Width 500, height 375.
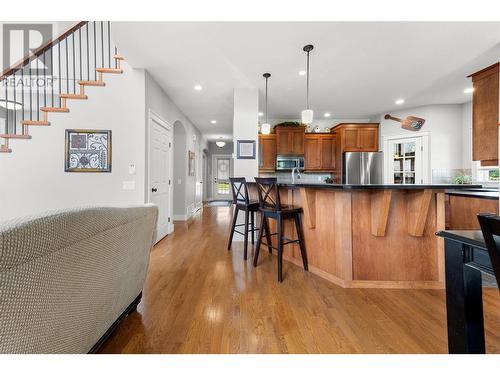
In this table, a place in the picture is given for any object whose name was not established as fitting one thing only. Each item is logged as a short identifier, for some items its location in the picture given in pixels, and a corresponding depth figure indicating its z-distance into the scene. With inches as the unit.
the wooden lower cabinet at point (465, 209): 98.1
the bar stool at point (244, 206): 114.2
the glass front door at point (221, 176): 403.5
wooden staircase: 114.3
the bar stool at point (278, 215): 89.5
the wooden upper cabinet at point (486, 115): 111.0
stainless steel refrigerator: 201.9
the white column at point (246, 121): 150.9
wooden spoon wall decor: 192.9
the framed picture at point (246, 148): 150.2
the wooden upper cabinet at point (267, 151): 211.5
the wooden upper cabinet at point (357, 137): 206.8
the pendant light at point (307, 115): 106.7
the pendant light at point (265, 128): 140.6
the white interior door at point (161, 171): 138.6
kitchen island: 80.9
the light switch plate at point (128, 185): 125.3
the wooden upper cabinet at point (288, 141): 207.5
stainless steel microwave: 208.7
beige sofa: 25.2
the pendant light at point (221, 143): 328.2
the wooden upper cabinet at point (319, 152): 213.6
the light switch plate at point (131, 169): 125.3
